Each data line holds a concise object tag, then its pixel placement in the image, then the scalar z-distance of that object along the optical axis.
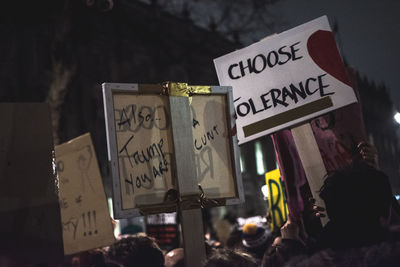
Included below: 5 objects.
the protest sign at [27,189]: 2.71
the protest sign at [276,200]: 5.78
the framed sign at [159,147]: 2.87
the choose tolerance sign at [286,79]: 3.39
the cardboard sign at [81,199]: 4.26
